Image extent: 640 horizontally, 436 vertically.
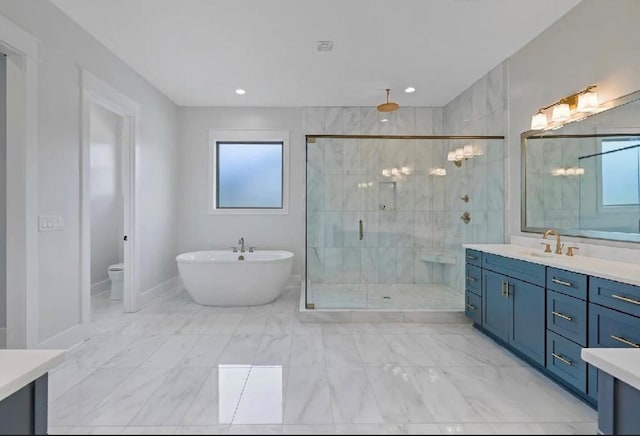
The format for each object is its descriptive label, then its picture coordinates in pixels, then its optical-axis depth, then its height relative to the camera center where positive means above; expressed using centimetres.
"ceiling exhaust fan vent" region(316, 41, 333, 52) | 321 +162
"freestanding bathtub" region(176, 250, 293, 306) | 403 -80
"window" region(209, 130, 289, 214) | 538 +61
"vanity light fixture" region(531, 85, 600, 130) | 253 +84
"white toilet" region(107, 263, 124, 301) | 441 -89
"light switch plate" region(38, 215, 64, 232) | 256 -8
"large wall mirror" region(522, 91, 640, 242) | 226 +30
